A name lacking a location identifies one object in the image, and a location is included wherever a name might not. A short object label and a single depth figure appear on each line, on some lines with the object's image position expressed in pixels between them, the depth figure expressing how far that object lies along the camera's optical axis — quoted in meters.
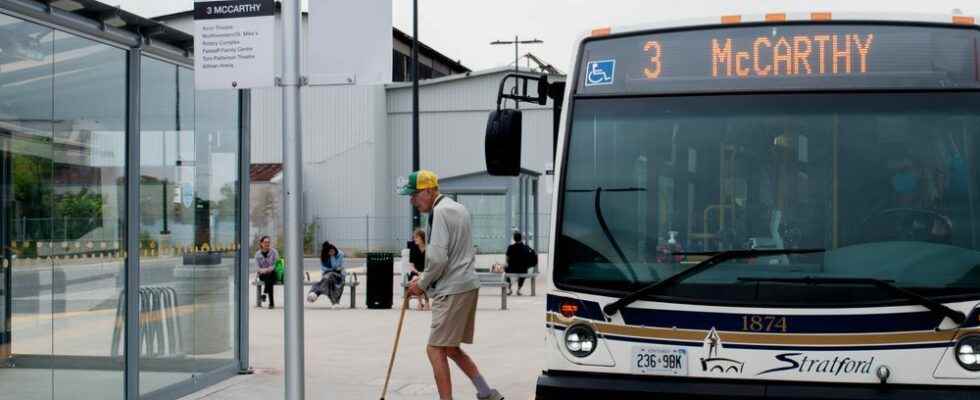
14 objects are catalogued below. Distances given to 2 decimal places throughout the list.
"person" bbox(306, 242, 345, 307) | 20.42
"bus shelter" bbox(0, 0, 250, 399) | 7.91
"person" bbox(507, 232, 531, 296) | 22.89
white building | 44.97
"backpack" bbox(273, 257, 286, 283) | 20.70
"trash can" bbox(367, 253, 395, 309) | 19.92
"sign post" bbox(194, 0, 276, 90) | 5.88
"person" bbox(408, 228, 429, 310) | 19.41
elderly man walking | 8.34
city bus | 5.77
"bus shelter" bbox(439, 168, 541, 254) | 27.09
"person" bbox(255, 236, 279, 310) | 20.39
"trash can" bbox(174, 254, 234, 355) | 9.67
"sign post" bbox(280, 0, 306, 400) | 5.94
